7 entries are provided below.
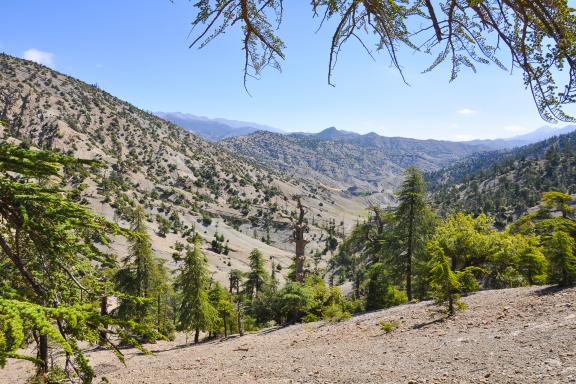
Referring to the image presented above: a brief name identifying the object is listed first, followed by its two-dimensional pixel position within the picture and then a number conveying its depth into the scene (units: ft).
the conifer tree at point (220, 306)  99.07
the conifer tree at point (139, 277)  96.84
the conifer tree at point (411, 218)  82.02
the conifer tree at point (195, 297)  92.84
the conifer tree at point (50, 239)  10.71
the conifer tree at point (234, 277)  163.12
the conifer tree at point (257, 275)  135.03
